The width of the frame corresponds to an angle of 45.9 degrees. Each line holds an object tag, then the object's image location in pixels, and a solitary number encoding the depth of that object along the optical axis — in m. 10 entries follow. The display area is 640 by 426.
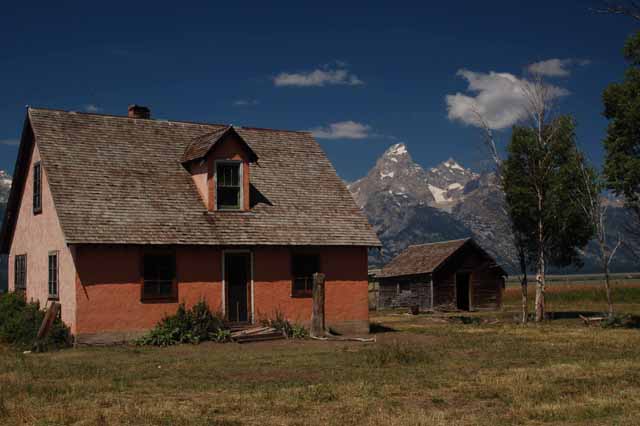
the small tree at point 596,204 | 32.69
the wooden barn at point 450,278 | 51.94
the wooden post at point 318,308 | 26.08
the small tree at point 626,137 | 29.09
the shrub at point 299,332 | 26.23
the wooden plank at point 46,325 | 23.34
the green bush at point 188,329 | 24.41
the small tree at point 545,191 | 36.88
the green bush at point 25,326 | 23.70
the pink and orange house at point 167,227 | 24.28
